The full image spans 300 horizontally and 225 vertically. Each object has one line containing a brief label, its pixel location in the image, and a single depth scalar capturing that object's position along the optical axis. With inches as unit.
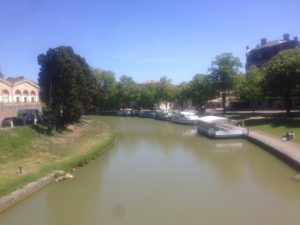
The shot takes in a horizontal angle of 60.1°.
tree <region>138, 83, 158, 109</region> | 2642.8
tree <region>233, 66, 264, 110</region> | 1648.5
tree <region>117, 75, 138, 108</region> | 2792.1
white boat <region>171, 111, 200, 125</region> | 1794.6
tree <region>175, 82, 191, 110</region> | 2366.4
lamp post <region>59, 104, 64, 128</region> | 1154.4
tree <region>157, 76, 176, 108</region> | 2583.9
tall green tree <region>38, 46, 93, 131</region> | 1129.6
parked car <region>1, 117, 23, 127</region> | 1050.5
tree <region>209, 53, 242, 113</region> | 1934.4
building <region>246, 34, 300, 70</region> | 2184.6
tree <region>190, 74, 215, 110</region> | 2094.8
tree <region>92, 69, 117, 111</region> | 2880.7
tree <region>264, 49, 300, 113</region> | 1298.9
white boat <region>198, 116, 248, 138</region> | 1131.1
